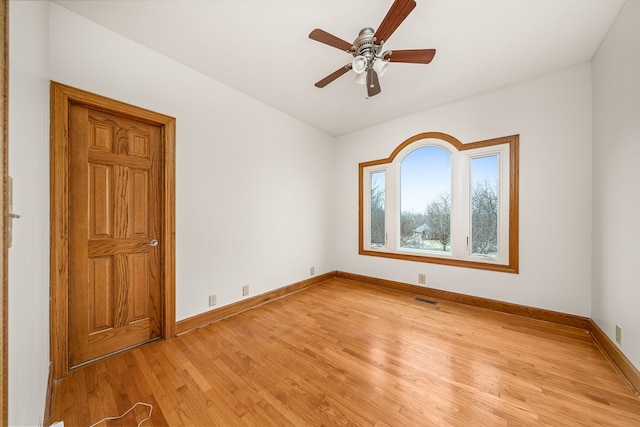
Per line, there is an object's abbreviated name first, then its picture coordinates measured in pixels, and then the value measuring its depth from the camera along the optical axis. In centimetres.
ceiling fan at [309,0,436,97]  158
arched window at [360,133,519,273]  284
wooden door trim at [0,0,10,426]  61
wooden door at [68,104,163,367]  182
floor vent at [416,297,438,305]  316
